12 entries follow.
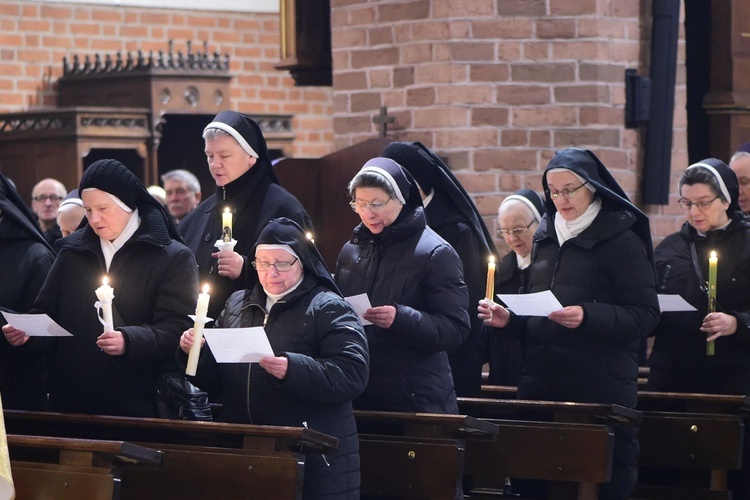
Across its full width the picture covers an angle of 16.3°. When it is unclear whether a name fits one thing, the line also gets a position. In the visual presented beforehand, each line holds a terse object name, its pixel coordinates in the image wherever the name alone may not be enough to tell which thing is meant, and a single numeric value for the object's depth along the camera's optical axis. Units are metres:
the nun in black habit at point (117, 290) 9.57
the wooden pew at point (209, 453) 8.64
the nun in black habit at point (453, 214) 11.13
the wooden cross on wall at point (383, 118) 14.07
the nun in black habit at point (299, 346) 8.83
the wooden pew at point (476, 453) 9.71
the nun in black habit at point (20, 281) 10.64
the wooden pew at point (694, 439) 10.94
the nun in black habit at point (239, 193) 10.57
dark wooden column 15.13
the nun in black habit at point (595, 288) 10.26
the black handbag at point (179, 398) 9.54
